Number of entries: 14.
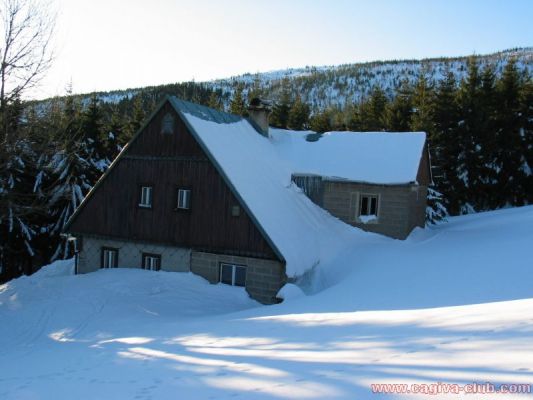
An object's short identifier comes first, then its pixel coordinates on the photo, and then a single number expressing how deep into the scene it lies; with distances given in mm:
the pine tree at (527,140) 35281
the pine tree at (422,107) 33875
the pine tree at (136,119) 39500
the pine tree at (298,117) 47656
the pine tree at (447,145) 34969
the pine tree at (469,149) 35875
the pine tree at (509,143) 35500
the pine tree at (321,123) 45656
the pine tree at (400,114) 39062
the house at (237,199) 16844
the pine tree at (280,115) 47531
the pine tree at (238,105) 44969
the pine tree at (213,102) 48375
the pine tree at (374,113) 43094
